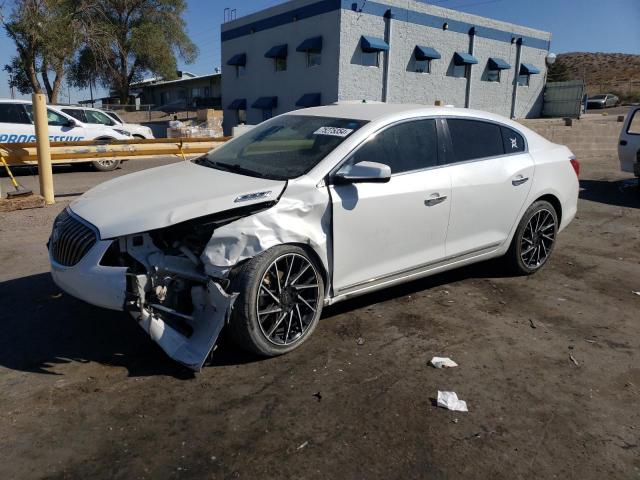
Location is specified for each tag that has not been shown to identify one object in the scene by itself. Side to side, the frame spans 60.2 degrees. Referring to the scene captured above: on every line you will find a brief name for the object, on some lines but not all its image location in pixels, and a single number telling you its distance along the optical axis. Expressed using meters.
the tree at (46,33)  28.02
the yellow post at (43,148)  8.41
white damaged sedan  3.56
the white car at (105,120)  14.29
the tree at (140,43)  38.59
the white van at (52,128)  12.74
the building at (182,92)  46.69
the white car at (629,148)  11.32
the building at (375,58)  25.77
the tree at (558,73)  56.94
